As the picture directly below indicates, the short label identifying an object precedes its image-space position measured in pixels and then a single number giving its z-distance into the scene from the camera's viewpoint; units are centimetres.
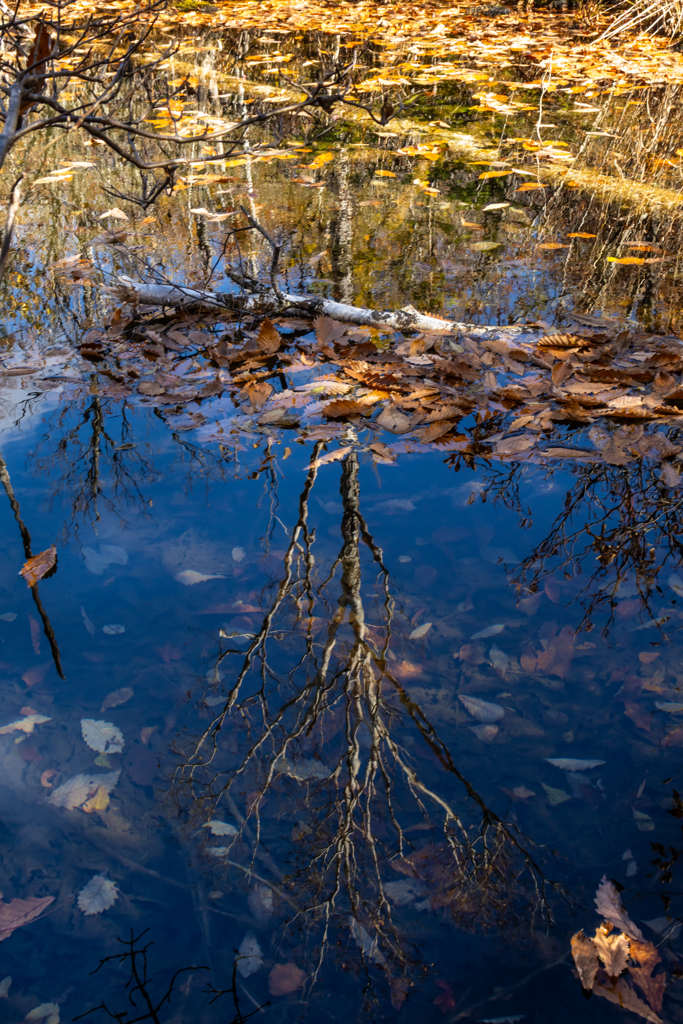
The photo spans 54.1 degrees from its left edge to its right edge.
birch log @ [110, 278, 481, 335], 381
